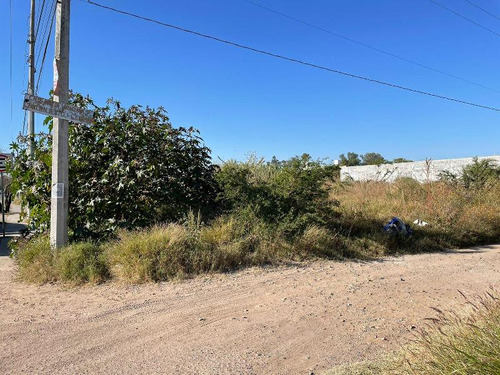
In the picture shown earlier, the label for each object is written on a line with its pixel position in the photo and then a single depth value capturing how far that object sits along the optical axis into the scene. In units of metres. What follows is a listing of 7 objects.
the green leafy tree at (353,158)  75.65
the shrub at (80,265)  6.29
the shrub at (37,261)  6.49
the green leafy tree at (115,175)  8.18
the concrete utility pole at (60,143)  7.21
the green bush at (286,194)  8.43
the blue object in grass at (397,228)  9.32
